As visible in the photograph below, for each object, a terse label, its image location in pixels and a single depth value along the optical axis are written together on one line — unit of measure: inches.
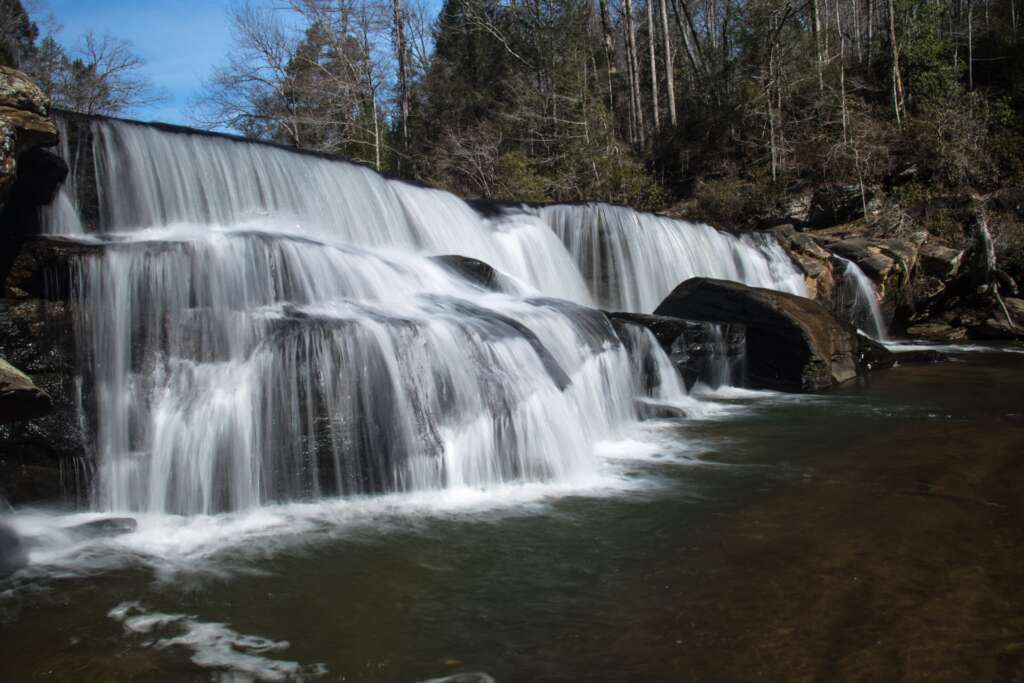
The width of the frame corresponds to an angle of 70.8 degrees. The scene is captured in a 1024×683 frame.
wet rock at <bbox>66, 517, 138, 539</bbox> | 185.5
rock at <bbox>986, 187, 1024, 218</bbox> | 709.3
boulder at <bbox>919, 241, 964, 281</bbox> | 629.6
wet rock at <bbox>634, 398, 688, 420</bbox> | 343.9
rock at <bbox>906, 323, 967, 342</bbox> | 620.6
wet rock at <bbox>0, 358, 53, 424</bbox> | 165.0
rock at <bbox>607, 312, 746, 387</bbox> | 393.7
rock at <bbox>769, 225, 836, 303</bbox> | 616.7
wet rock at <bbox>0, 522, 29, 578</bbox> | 165.2
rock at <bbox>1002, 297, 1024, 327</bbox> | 600.4
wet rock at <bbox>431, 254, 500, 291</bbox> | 385.1
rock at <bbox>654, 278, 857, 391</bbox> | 416.2
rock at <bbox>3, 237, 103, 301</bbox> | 219.5
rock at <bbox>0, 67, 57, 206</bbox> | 207.2
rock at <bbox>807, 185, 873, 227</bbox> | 782.5
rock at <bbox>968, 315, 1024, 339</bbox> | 586.6
